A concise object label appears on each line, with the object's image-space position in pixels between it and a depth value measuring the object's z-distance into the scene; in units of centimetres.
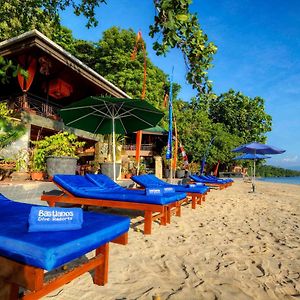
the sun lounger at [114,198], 400
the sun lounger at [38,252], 153
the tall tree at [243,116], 3559
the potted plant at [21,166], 669
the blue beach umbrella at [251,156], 1505
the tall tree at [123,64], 2214
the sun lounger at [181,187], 620
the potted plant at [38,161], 715
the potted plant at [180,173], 1565
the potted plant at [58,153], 637
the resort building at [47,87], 827
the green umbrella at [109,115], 594
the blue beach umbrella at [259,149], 1179
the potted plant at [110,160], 858
